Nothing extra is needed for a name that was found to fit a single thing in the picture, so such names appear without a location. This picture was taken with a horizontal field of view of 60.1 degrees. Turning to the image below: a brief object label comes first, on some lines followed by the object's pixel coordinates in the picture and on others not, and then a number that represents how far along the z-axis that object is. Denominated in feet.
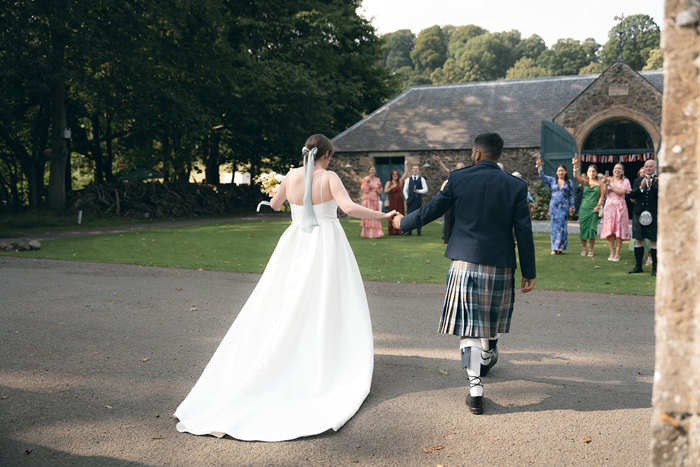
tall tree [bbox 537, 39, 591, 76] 268.82
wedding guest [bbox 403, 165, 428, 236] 57.82
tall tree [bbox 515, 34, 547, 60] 336.90
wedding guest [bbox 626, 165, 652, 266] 36.23
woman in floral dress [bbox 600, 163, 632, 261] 40.75
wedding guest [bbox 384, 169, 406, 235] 60.08
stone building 82.84
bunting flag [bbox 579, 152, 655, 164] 88.84
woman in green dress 42.29
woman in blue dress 44.06
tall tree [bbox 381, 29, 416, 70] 362.57
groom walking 14.14
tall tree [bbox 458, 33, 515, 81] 313.53
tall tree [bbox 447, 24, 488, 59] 355.36
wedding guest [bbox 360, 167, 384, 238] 58.23
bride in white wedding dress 13.17
